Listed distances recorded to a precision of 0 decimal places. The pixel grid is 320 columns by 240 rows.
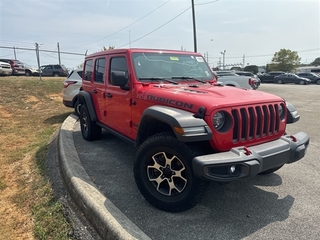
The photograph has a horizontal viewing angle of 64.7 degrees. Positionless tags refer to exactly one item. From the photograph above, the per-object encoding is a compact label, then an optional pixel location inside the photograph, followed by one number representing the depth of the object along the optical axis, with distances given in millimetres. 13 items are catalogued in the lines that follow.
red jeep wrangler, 2486
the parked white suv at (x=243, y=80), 14730
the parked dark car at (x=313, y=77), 32316
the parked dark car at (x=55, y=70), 25891
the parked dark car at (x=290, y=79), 31227
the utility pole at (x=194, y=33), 18875
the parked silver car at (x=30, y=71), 24169
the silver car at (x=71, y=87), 8438
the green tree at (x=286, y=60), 60500
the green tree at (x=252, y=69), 61219
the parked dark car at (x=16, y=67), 22233
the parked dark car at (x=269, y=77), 36438
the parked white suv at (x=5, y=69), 18798
